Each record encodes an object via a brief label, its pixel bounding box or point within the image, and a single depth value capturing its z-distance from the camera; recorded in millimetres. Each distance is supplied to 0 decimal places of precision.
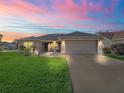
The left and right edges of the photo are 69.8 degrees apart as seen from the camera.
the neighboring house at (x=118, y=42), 15038
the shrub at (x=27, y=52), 14541
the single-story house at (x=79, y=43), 15090
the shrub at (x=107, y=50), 17963
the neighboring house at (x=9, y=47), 36023
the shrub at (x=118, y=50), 14815
